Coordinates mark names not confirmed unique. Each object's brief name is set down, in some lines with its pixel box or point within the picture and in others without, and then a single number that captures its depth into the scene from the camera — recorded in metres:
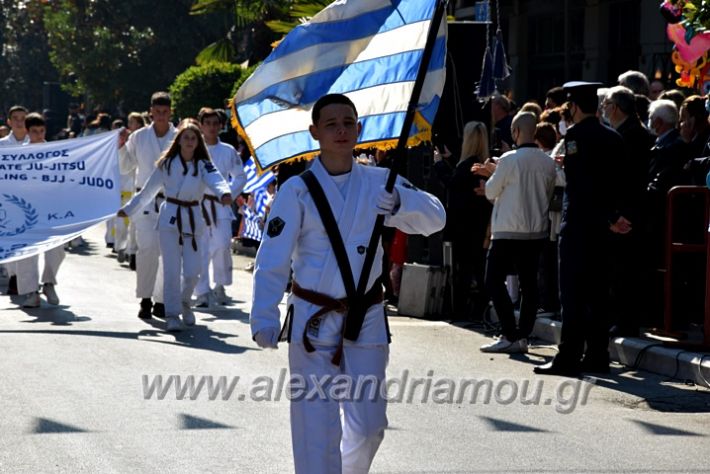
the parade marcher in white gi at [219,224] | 14.12
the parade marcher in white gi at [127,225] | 17.31
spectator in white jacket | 10.95
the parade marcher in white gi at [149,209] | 12.94
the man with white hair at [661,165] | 11.00
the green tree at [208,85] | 27.20
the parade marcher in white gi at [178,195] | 12.22
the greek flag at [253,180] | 17.02
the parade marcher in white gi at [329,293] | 5.61
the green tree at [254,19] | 25.30
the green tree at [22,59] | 60.62
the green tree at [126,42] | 44.09
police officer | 9.76
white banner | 13.01
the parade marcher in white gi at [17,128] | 15.14
